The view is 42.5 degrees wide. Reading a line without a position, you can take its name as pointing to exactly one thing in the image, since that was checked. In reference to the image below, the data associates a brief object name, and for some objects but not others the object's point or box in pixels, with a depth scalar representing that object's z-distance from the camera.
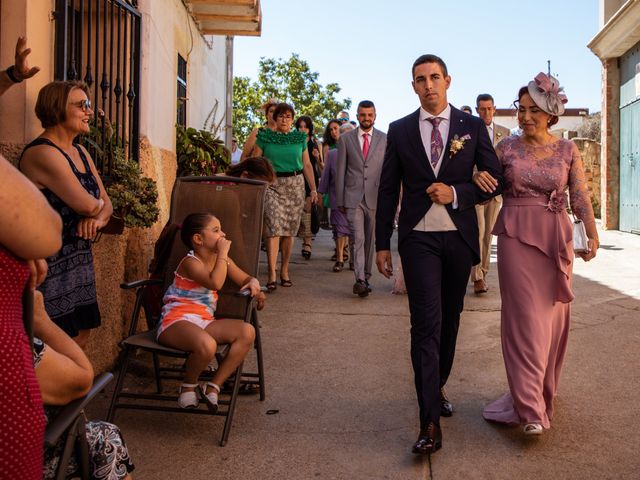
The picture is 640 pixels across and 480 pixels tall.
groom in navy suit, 4.45
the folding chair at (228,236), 5.20
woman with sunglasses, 4.36
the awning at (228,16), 10.45
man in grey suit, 9.40
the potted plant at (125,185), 5.55
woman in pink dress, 4.67
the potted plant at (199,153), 8.91
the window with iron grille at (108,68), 5.22
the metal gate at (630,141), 16.23
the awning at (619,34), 15.24
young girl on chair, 4.55
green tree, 49.50
